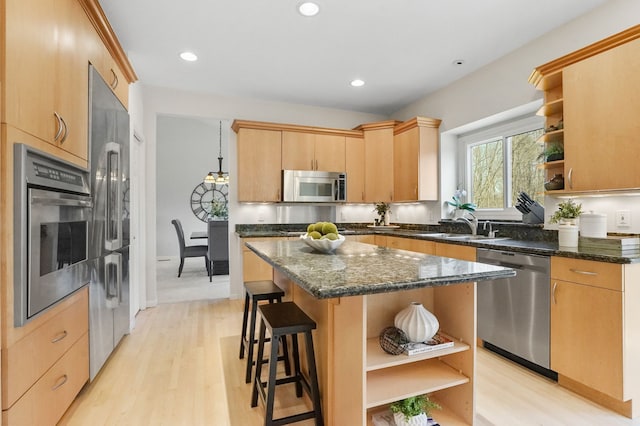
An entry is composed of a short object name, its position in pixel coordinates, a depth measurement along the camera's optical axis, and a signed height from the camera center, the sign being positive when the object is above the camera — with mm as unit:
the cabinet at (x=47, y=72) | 1226 +628
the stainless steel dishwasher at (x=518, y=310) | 2117 -689
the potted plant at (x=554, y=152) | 2385 +445
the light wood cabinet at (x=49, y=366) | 1241 -687
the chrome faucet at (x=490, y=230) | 3039 -173
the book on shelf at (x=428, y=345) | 1327 -553
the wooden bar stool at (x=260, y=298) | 2053 -548
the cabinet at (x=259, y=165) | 3977 +598
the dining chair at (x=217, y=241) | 5082 -433
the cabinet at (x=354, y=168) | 4438 +610
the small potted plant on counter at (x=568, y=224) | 2205 -82
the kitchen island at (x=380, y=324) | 1177 -485
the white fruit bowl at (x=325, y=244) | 1820 -174
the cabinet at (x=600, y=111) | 1902 +629
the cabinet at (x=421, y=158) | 3875 +655
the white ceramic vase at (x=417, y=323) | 1348 -462
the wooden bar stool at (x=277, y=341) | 1453 -604
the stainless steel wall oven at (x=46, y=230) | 1256 -74
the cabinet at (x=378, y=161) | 4375 +703
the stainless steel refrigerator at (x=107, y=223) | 2006 -67
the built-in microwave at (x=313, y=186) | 4098 +342
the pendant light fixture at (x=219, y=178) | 7133 +795
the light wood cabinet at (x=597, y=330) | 1732 -669
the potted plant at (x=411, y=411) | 1352 -834
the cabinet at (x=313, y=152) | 4156 +802
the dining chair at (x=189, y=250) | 5691 -647
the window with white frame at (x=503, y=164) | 3100 +504
